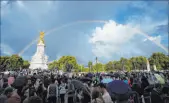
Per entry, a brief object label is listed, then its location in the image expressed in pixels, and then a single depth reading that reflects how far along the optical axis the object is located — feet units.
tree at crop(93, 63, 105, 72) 217.12
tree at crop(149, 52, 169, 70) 151.51
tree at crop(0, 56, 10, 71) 142.02
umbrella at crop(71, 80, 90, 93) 14.73
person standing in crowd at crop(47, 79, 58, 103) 17.06
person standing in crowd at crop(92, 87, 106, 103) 9.53
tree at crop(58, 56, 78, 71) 185.63
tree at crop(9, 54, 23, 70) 141.33
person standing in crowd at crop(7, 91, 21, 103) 9.16
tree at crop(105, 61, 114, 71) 207.55
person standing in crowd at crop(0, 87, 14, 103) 10.12
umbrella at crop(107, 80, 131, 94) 9.45
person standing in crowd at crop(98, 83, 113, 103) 10.64
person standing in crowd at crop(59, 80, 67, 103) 17.96
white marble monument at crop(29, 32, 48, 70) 112.87
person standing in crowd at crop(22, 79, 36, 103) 12.32
